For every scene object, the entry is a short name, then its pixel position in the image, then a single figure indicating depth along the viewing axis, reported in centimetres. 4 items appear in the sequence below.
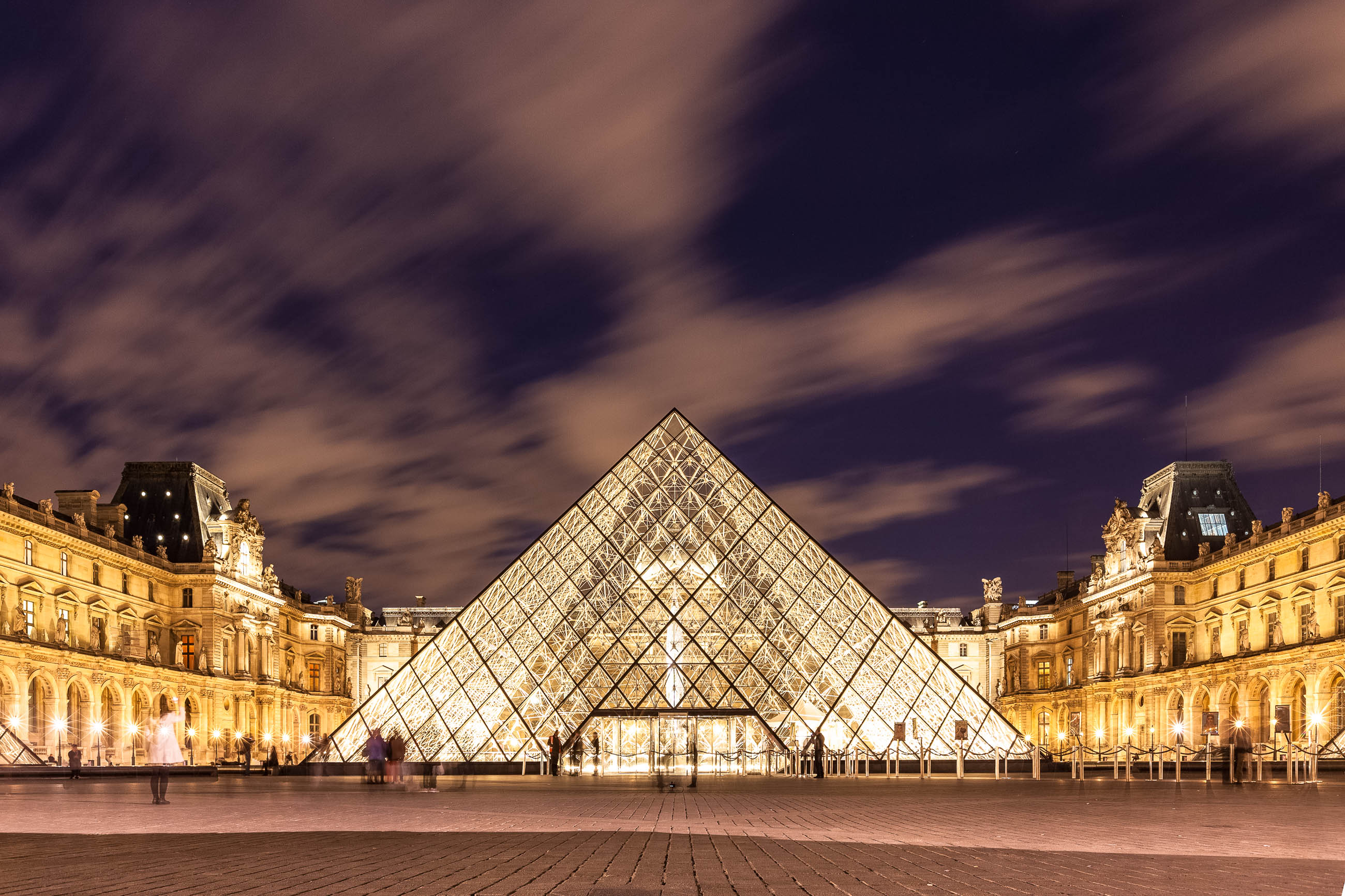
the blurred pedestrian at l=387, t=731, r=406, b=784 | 2414
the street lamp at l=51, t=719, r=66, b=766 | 4647
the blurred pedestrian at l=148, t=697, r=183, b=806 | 1602
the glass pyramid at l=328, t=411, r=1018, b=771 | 3391
